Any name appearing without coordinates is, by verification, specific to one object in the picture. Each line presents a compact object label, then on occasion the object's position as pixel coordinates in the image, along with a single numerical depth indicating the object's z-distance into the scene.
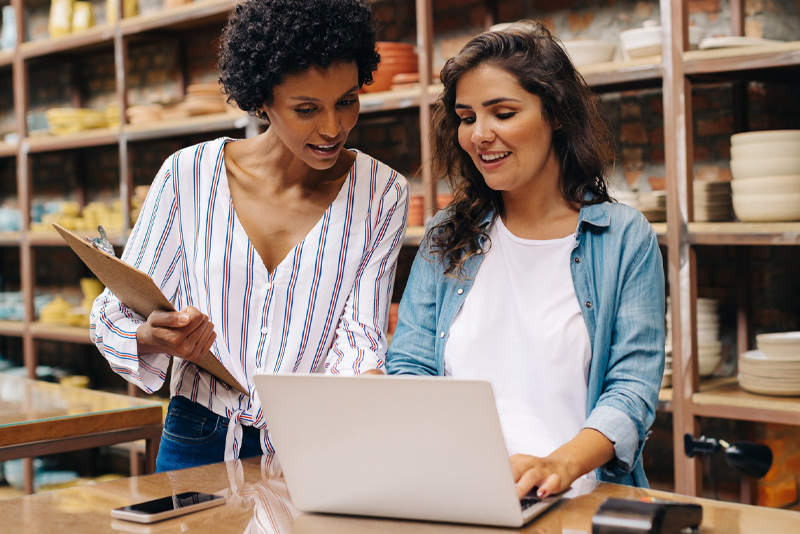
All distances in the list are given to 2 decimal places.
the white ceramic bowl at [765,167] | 2.21
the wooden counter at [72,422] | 1.82
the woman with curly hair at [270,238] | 1.49
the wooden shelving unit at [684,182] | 2.21
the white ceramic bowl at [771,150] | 2.21
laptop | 0.94
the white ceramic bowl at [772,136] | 2.21
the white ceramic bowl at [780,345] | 2.21
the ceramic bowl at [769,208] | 2.19
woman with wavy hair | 1.40
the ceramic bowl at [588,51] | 2.48
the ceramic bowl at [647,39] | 2.34
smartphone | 1.07
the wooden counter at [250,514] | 1.00
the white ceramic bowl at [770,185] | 2.19
